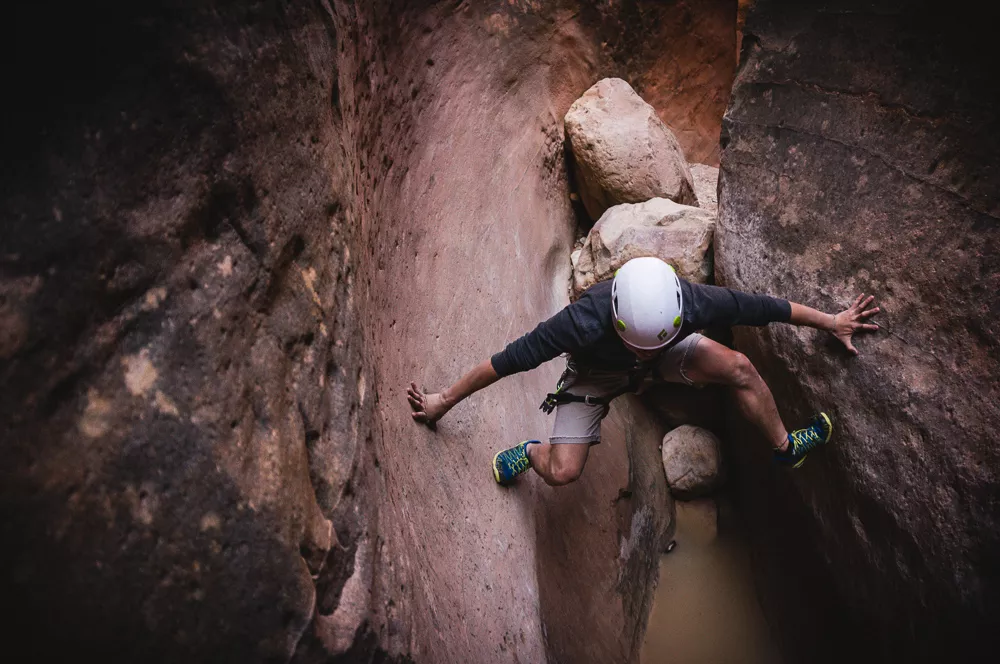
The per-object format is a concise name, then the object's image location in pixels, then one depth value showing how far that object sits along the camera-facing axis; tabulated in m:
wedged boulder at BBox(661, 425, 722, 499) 3.73
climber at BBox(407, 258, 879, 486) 2.18
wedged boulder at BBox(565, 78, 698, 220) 4.06
